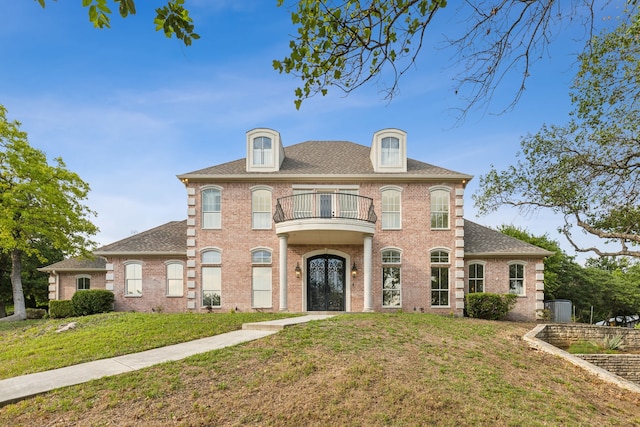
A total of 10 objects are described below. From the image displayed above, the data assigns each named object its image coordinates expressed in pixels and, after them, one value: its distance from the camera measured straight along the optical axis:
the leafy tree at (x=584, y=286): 28.41
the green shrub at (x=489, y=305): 17.12
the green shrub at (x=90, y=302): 17.41
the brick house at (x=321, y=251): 17.72
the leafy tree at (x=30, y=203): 20.22
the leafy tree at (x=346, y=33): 4.25
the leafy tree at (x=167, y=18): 3.67
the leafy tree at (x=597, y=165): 9.14
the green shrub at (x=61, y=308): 18.16
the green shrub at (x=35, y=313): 23.44
